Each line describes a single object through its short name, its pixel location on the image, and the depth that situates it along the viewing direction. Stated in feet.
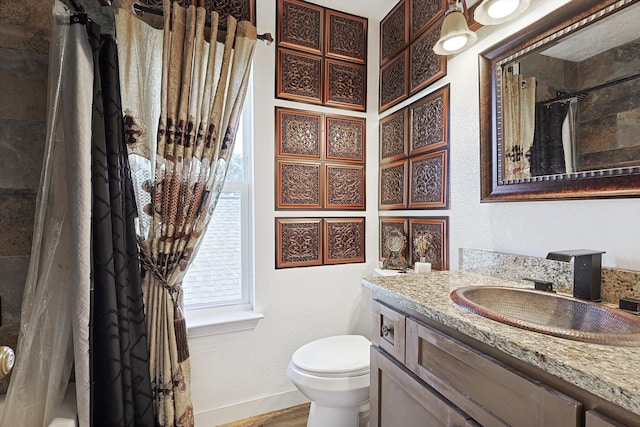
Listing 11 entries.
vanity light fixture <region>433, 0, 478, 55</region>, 3.81
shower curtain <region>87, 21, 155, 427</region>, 3.92
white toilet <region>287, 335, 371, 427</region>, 4.42
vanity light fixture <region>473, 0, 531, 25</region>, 3.37
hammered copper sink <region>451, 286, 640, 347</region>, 2.06
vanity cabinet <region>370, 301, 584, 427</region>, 1.93
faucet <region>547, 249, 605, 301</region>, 2.81
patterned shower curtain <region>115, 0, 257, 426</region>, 4.49
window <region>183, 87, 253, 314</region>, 5.67
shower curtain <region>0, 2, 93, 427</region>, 3.47
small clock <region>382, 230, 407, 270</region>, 5.81
